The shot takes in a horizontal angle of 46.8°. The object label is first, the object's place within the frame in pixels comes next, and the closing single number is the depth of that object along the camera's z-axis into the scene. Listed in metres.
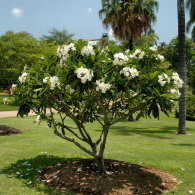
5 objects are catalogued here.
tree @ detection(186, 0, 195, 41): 14.77
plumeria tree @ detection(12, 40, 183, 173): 3.73
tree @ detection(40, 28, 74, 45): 72.12
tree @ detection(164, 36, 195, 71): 48.41
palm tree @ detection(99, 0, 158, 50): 16.48
